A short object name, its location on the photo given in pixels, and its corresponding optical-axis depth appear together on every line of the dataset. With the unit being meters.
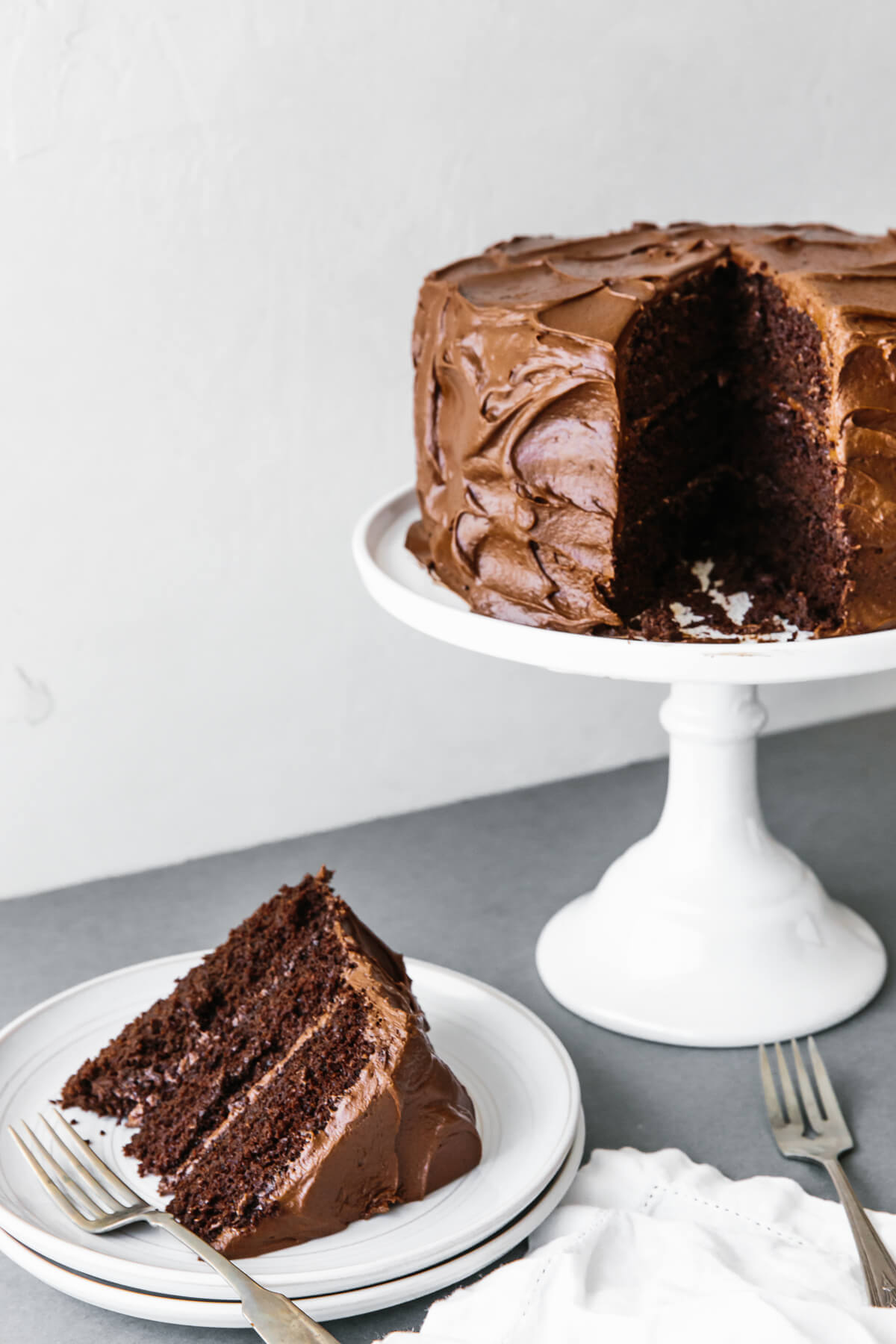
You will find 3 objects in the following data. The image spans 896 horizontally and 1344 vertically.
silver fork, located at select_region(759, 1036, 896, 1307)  1.22
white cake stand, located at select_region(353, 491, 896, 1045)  1.34
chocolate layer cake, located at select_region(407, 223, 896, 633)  1.27
